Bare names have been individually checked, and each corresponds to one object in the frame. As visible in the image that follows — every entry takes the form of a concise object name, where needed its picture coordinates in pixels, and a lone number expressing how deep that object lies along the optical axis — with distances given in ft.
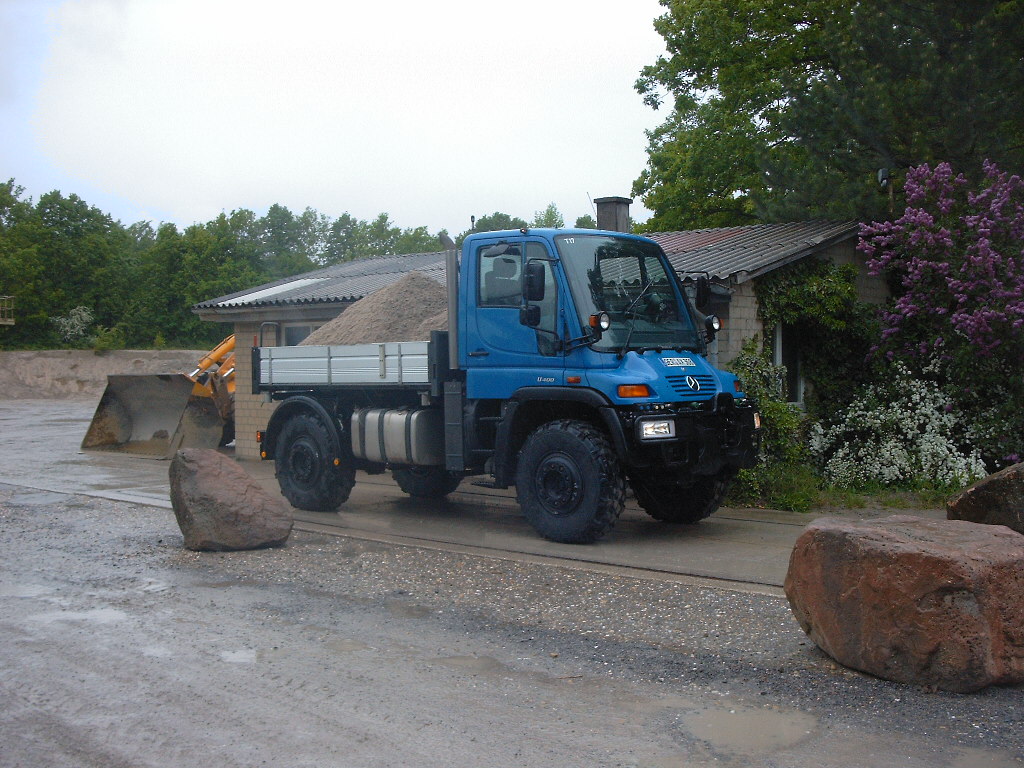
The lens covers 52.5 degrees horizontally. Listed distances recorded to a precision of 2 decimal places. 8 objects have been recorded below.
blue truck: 31.60
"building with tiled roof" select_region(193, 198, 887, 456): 44.29
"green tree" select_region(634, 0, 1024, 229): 51.47
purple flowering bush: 42.04
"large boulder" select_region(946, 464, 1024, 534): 24.68
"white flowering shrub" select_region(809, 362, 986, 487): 42.78
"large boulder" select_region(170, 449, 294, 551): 31.32
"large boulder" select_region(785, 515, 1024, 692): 17.54
